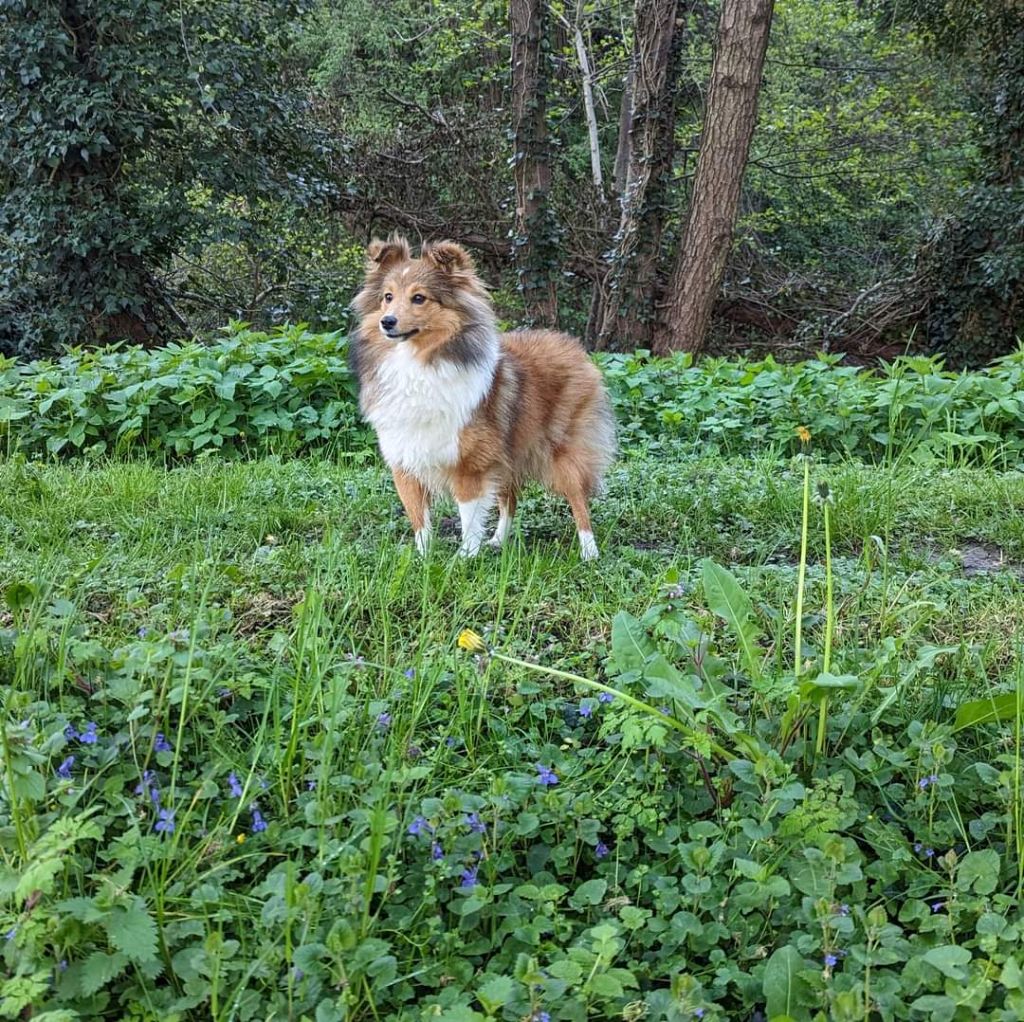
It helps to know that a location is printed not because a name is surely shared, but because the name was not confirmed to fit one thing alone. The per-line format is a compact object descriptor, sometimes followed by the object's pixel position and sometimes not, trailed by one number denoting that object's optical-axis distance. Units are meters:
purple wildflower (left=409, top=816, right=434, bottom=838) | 2.03
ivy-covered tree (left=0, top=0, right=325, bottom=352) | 8.51
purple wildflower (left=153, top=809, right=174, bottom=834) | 1.98
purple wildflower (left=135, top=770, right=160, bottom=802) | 2.08
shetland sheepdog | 3.99
